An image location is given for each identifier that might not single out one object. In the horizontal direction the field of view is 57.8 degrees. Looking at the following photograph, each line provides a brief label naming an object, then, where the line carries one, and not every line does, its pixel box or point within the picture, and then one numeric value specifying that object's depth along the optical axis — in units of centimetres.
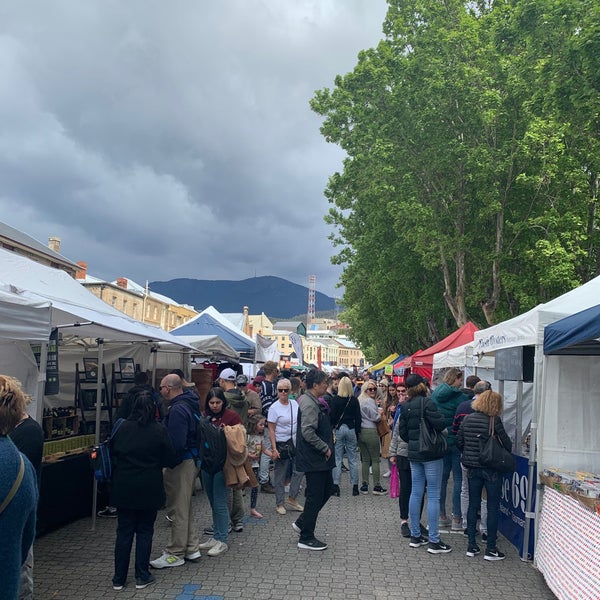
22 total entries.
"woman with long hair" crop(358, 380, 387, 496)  890
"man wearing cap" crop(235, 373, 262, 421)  774
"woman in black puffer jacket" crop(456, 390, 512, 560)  556
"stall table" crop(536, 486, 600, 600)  394
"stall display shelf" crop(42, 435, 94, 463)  598
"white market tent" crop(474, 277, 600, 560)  538
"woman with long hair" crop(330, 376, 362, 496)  836
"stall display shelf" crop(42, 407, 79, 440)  673
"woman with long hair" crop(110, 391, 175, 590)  445
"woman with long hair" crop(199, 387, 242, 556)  562
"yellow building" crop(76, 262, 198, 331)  5491
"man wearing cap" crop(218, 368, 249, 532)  640
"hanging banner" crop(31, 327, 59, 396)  524
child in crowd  707
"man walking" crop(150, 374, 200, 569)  504
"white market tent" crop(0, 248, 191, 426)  623
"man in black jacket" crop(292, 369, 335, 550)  561
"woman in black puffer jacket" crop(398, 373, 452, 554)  577
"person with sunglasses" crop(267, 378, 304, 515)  745
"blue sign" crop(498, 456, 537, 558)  575
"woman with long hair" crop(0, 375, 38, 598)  224
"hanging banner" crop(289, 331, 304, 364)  1990
